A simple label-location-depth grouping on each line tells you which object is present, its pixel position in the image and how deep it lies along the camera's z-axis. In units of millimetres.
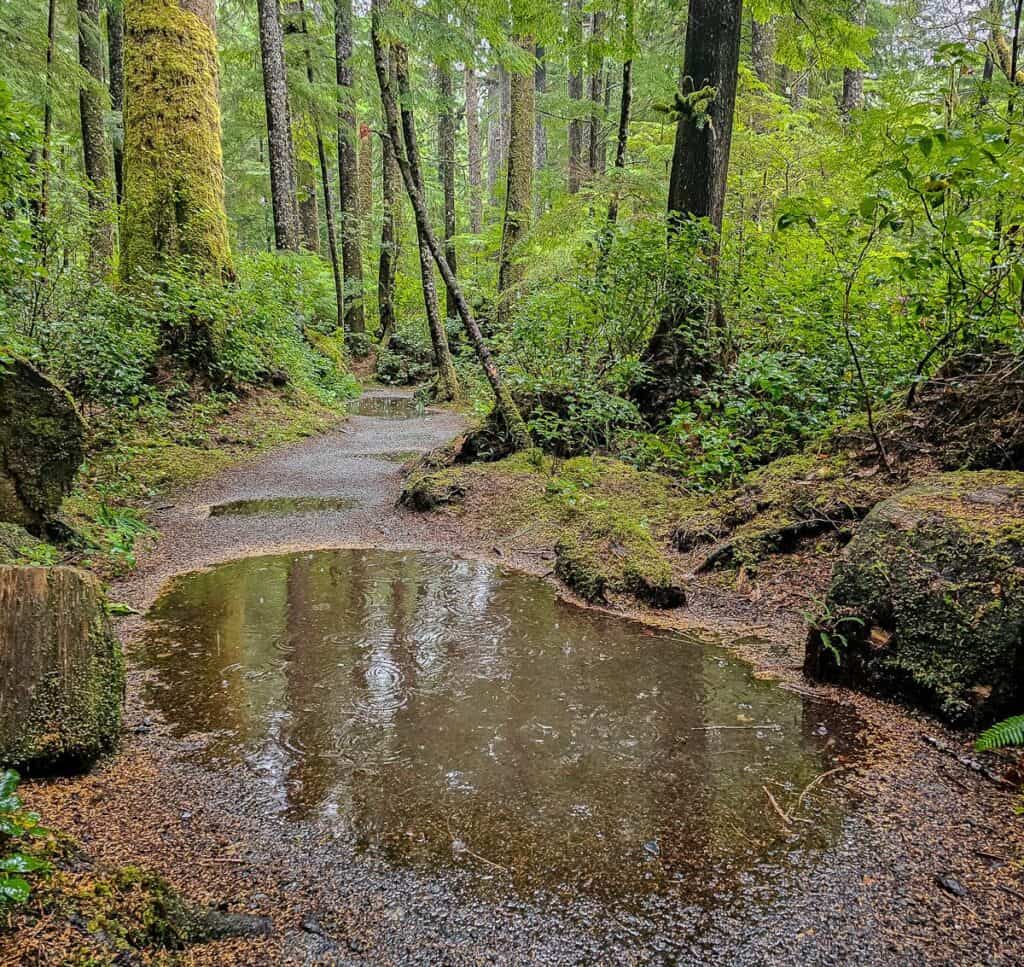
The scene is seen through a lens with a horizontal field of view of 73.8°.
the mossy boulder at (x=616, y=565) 4583
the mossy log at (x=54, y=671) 2354
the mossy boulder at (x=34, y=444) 4340
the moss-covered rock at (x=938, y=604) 2820
